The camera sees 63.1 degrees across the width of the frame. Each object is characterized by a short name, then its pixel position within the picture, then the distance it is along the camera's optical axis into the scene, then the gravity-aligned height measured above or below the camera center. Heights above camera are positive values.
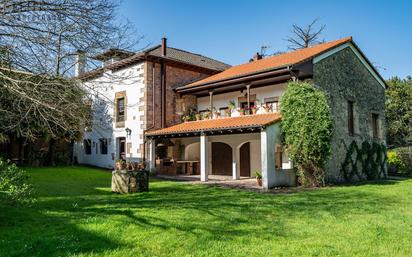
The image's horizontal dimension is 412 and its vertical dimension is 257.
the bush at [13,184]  5.62 -0.46
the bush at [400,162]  22.41 -0.56
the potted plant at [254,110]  15.91 +2.14
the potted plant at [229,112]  16.97 +2.19
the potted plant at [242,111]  16.36 +2.15
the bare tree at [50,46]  5.95 +2.07
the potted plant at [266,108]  15.60 +2.19
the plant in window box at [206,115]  17.83 +2.14
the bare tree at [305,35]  30.92 +11.12
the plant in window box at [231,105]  17.56 +2.71
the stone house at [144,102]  18.03 +3.00
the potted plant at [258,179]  13.70 -1.00
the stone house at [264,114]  14.23 +2.09
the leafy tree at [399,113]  33.09 +4.16
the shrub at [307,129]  13.07 +1.00
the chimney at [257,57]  22.45 +6.61
